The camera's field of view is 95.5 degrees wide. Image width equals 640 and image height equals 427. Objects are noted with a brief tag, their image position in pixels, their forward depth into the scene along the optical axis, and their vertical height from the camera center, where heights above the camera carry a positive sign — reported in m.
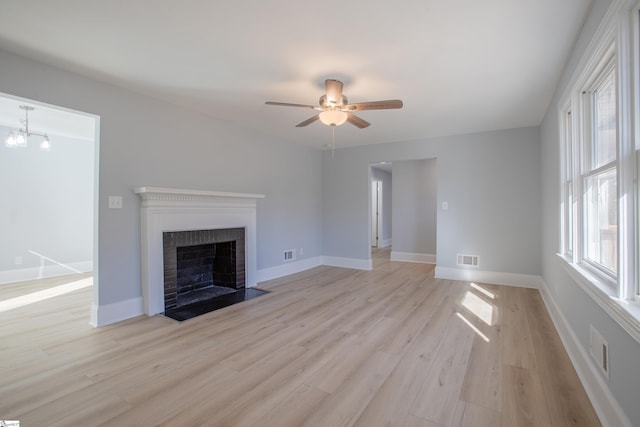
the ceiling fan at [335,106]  2.71 +1.02
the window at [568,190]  2.48 +0.20
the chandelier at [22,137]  3.80 +1.10
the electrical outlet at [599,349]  1.56 -0.78
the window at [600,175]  1.73 +0.25
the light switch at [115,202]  2.96 +0.13
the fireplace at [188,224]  3.14 -0.12
